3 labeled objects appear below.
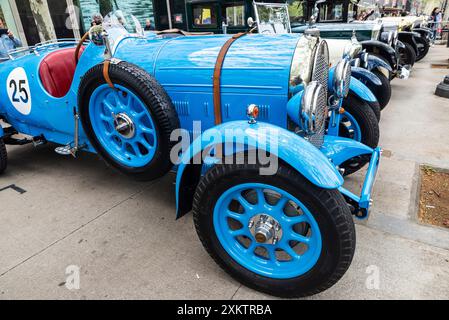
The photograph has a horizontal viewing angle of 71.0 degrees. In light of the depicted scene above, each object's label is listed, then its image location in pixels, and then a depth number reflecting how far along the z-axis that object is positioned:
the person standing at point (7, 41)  6.39
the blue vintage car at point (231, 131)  1.60
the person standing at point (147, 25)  8.77
